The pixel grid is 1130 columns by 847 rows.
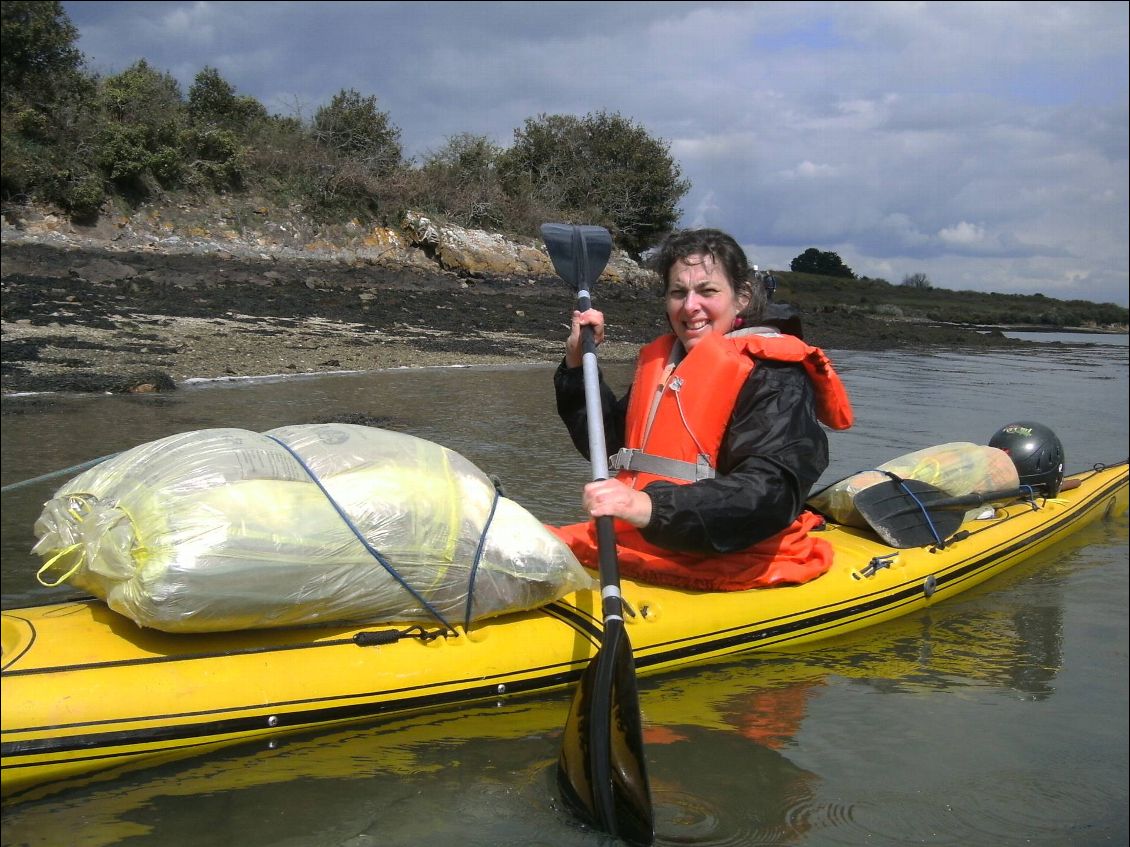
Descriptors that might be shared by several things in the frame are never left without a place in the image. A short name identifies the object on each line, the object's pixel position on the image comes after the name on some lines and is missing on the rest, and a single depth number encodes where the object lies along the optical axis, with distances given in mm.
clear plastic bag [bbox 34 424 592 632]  2584
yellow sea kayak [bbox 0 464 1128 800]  2508
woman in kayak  3047
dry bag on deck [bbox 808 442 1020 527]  4598
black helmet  5496
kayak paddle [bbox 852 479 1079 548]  4406
